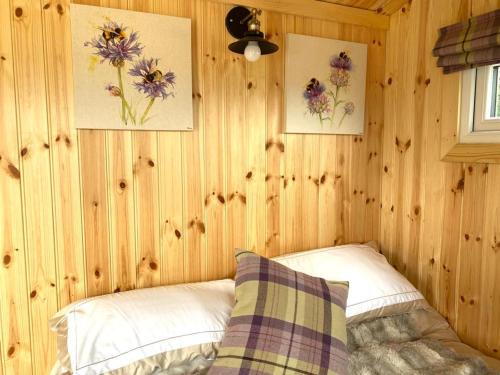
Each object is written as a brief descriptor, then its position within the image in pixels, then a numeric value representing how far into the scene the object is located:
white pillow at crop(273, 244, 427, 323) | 1.60
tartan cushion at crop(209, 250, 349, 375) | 1.15
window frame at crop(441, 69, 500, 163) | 1.63
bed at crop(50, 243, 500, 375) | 1.19
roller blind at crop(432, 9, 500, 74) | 1.50
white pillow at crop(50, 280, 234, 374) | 1.17
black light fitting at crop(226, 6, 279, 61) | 1.36
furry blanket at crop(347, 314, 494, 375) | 1.30
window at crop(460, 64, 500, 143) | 1.66
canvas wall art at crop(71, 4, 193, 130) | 1.42
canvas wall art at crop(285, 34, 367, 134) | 1.83
